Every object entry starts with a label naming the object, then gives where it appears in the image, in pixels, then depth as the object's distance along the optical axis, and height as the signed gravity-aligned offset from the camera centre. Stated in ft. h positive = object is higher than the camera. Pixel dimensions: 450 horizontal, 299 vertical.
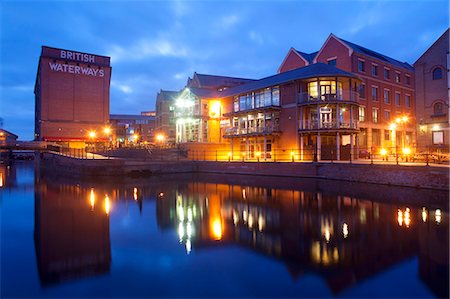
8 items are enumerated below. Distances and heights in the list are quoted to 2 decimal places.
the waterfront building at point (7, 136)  188.96 +19.72
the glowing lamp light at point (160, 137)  199.11 +10.83
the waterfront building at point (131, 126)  266.36 +26.62
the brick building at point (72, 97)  187.21 +35.65
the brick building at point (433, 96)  105.09 +18.53
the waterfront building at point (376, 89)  127.85 +27.07
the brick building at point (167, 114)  221.05 +28.22
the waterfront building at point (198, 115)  144.56 +17.53
